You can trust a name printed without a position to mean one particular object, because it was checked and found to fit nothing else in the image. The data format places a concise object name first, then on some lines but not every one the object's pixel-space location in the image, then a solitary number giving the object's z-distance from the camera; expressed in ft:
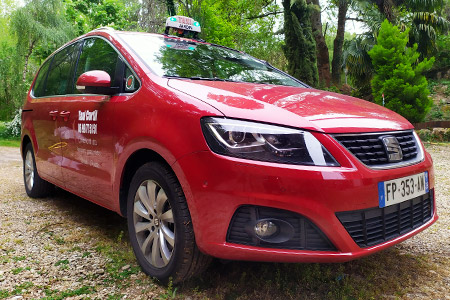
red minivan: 5.54
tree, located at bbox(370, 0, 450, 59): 52.49
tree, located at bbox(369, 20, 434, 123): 35.58
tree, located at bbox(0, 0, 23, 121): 66.90
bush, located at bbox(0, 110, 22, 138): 60.02
